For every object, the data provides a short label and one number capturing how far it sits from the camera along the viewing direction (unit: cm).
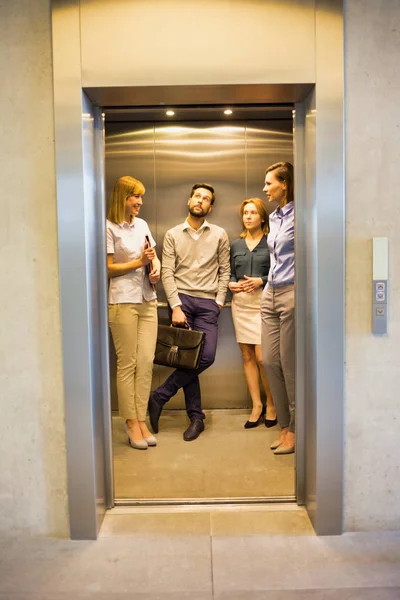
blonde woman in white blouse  371
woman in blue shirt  344
